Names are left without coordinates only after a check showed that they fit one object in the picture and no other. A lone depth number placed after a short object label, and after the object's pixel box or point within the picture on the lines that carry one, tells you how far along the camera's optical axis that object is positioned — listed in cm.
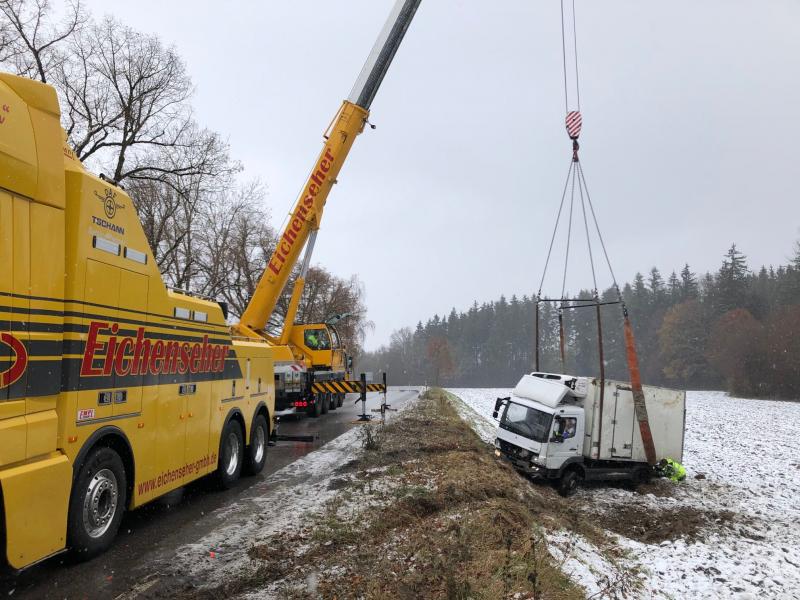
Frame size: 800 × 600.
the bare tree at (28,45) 1983
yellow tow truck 429
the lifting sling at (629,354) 1129
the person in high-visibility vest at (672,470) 1380
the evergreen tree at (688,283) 8131
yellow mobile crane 1507
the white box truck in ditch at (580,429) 1259
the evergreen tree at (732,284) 6612
